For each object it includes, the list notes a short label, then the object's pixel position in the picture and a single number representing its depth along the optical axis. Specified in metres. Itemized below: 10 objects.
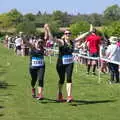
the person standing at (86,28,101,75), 23.66
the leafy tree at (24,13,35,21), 148.62
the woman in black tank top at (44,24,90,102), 14.42
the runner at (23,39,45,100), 14.87
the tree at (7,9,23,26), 153.50
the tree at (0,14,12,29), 149.38
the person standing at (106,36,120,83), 20.47
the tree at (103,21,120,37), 93.36
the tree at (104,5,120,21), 153.04
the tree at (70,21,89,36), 105.25
